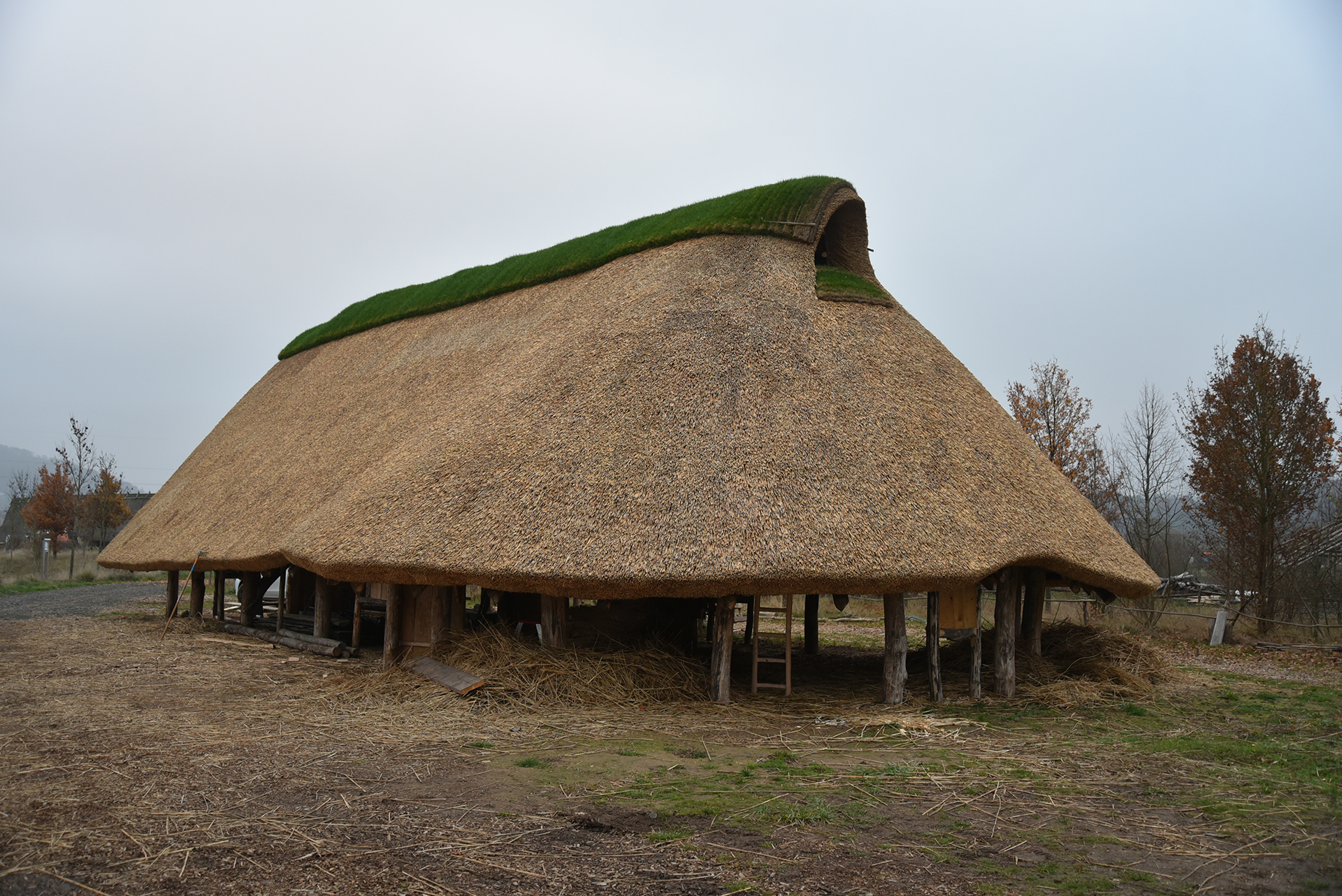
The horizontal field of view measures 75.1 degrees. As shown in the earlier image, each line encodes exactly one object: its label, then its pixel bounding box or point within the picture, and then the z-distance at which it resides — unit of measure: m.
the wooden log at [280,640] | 15.29
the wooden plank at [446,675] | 10.79
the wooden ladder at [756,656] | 11.03
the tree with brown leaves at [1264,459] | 20.98
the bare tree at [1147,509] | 29.94
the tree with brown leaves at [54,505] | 39.91
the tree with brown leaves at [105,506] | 40.16
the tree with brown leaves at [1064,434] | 30.92
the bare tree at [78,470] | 38.50
